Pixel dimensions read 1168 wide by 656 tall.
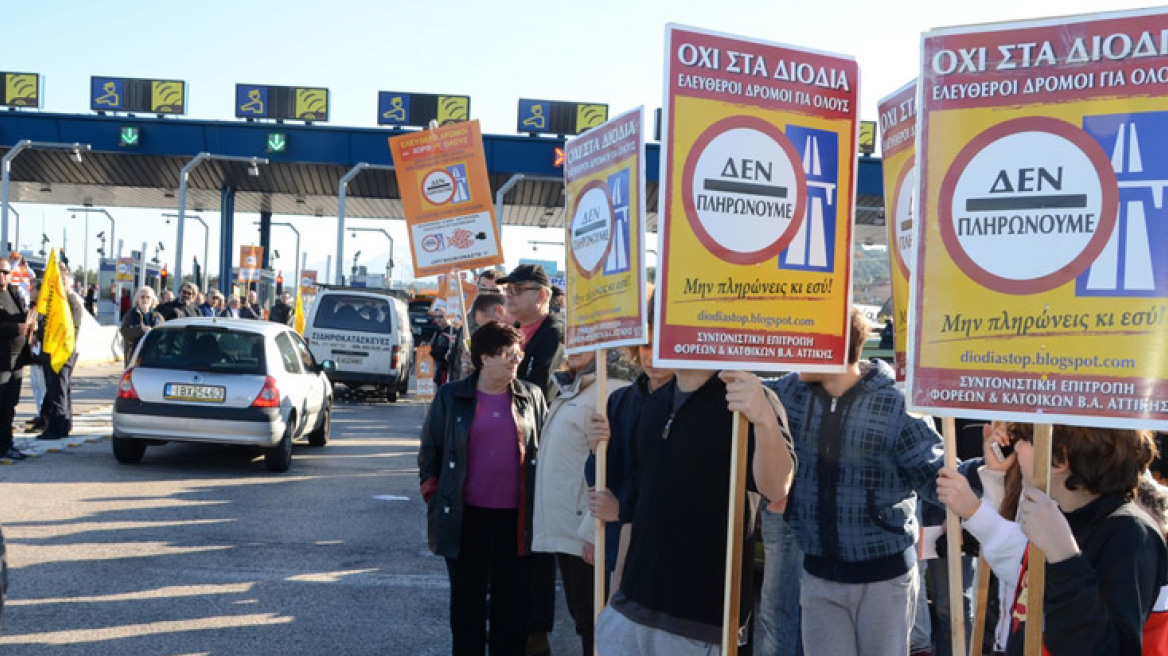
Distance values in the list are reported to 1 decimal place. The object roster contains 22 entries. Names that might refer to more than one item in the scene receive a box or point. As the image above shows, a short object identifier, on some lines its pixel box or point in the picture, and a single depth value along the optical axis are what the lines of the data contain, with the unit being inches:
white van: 844.6
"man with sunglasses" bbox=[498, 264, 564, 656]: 268.8
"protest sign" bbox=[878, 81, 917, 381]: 162.2
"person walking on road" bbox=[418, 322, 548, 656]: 213.6
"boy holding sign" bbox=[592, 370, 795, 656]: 141.9
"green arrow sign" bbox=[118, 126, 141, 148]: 1369.3
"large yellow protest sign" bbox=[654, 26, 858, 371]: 147.4
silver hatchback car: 459.5
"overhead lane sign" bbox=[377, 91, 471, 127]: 1473.9
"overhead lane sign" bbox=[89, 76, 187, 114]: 1473.9
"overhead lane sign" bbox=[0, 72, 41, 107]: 1429.6
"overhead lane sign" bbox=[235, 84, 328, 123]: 1456.7
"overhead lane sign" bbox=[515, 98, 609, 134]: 1467.8
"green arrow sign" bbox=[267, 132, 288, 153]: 1398.9
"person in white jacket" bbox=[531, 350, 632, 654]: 216.2
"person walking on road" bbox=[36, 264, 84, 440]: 514.9
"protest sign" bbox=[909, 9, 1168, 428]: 116.2
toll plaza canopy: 1395.2
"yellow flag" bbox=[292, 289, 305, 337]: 1197.1
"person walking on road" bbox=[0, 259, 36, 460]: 464.4
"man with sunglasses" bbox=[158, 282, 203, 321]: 713.0
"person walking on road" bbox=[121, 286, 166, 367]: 674.2
